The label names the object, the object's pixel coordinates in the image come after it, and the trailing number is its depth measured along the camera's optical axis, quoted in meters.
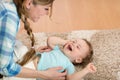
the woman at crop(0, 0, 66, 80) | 1.25
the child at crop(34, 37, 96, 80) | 1.65
